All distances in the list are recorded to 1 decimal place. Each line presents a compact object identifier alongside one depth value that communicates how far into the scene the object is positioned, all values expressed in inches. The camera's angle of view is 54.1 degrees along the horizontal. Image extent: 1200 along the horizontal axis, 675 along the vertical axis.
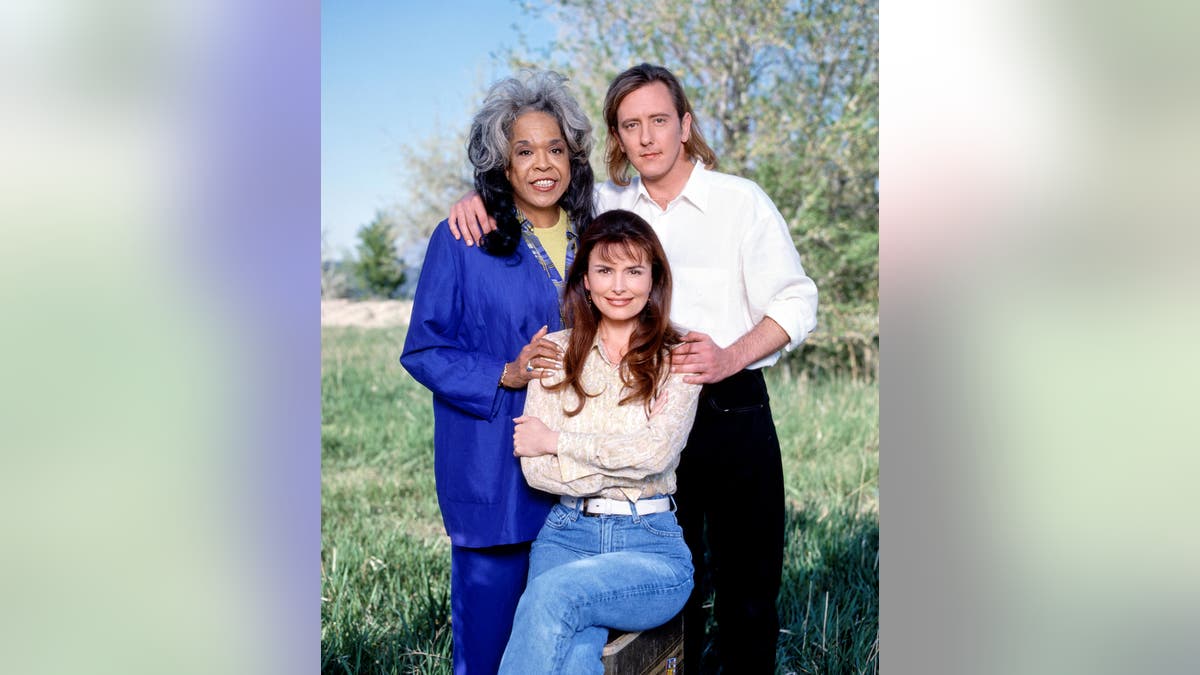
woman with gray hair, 115.1
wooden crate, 100.1
